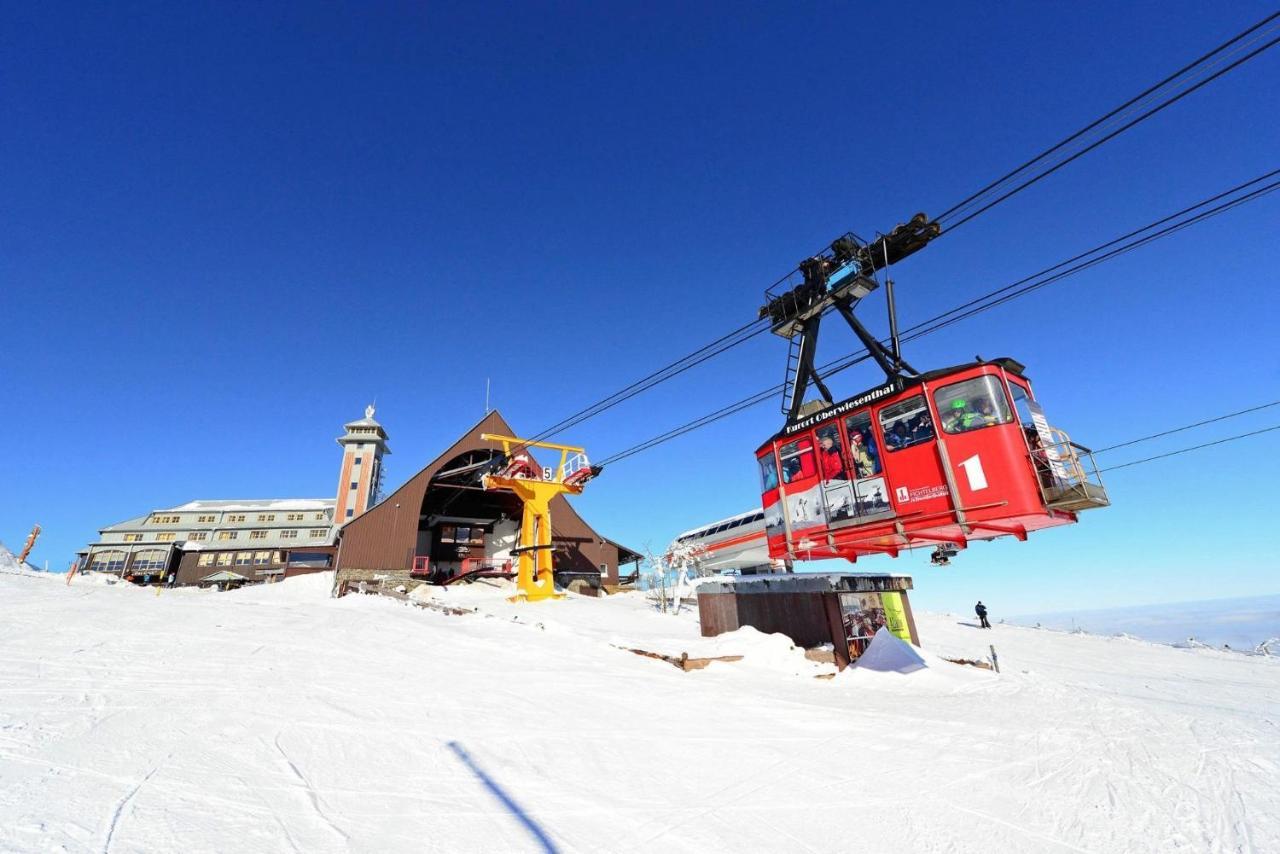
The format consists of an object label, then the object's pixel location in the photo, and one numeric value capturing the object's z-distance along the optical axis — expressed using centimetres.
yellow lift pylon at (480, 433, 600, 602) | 2828
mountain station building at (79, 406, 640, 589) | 3328
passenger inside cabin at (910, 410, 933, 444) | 914
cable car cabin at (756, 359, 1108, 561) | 825
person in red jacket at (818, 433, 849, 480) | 1050
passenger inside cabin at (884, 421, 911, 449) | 947
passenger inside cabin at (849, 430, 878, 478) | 996
